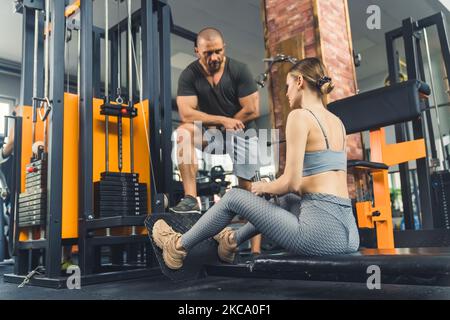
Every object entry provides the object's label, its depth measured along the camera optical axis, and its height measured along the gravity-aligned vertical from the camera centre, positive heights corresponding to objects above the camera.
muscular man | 2.96 +0.91
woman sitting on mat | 1.70 +0.10
